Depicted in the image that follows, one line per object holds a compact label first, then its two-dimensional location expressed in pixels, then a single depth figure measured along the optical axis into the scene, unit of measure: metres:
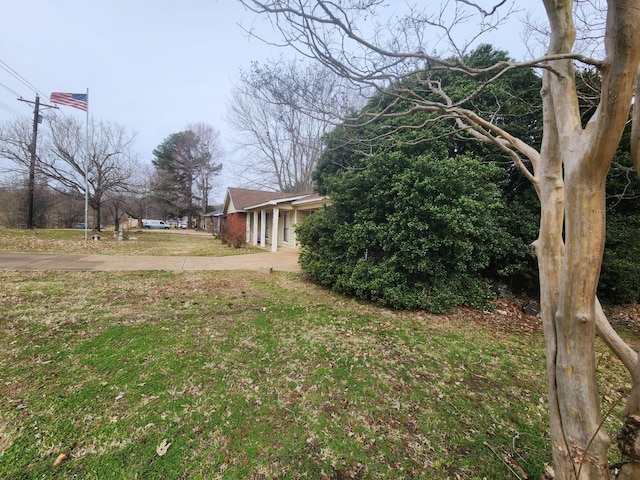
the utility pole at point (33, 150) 15.55
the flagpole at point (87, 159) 12.39
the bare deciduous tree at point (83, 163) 15.82
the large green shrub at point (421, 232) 4.83
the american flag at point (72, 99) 11.24
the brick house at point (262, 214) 11.88
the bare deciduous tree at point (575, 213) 1.17
